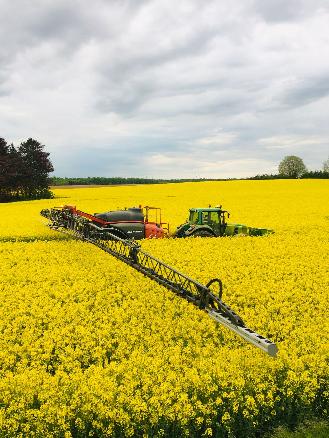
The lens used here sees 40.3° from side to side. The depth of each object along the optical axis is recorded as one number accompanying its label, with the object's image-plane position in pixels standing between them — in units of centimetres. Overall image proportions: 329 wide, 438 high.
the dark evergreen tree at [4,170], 7381
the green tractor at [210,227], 2391
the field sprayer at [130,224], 2322
